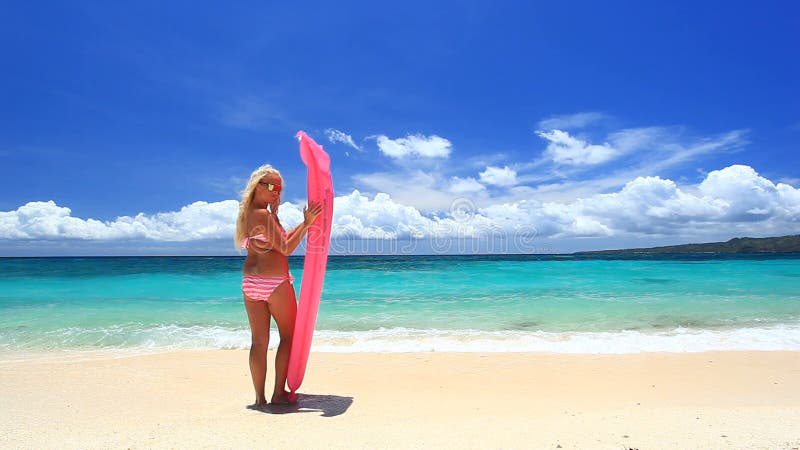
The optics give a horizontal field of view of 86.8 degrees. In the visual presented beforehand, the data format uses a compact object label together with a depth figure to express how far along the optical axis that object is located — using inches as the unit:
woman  126.5
